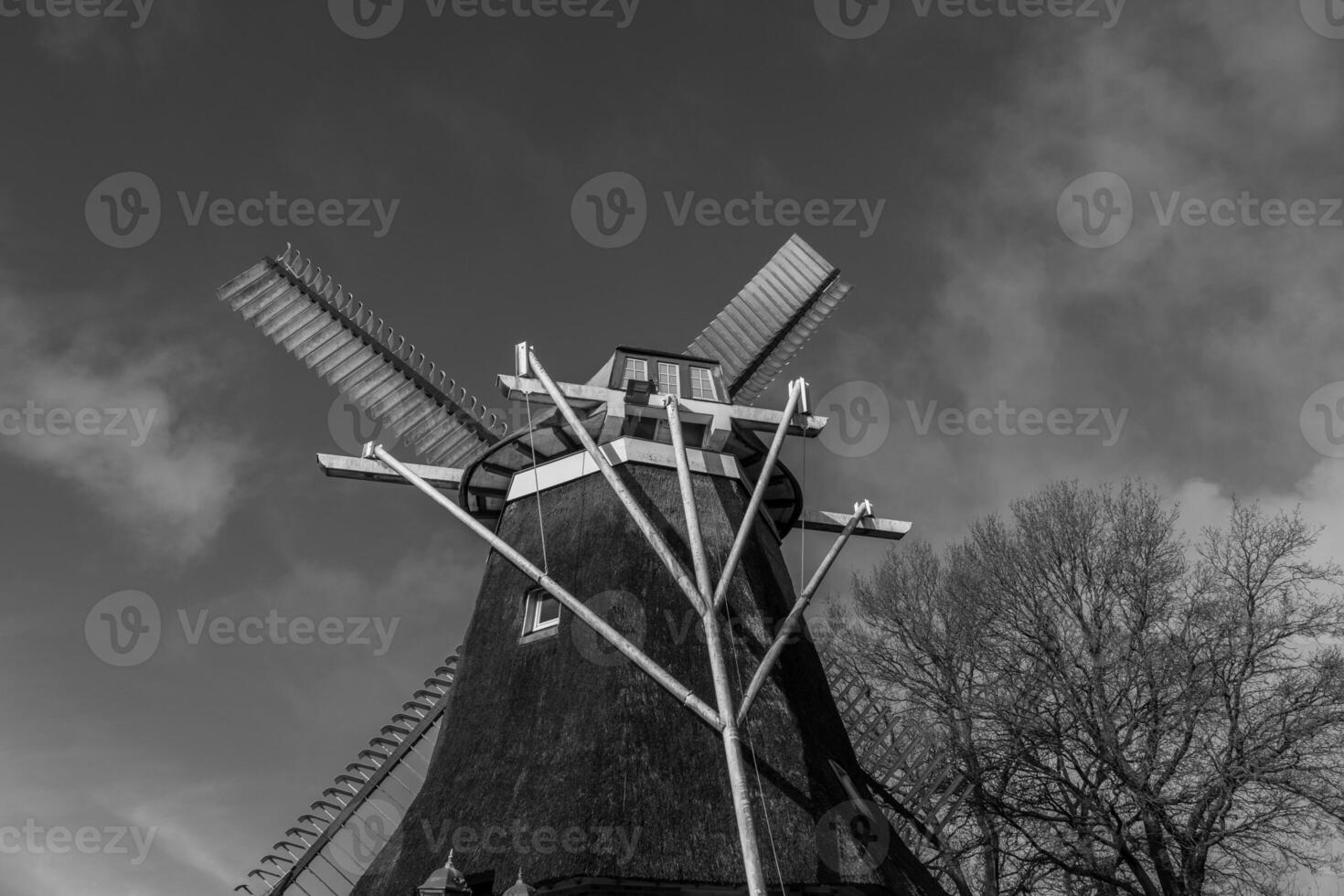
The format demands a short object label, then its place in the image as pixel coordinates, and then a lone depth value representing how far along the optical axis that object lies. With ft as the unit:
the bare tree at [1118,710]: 52.37
